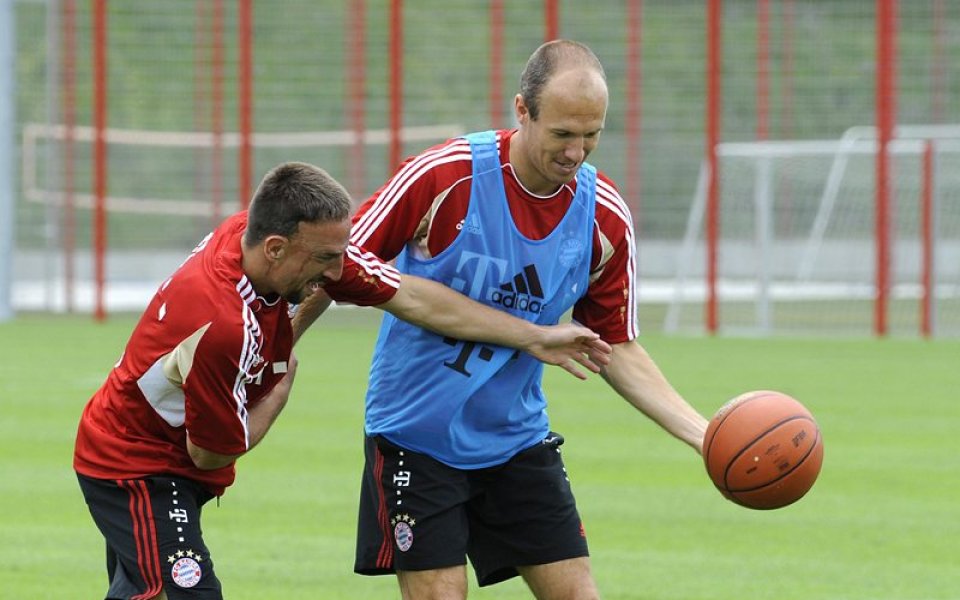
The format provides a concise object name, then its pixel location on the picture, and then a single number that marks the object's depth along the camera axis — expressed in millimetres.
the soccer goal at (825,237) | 42187
